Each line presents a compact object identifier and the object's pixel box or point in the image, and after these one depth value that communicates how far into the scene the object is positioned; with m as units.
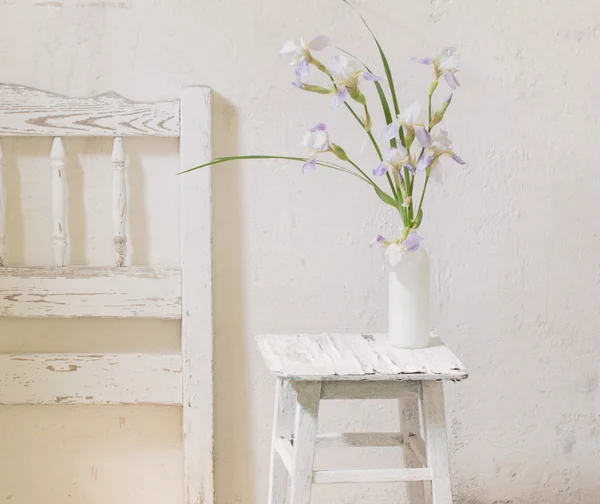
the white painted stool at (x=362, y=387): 3.12
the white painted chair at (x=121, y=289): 3.44
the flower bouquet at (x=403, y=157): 3.17
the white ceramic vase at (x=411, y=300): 3.23
